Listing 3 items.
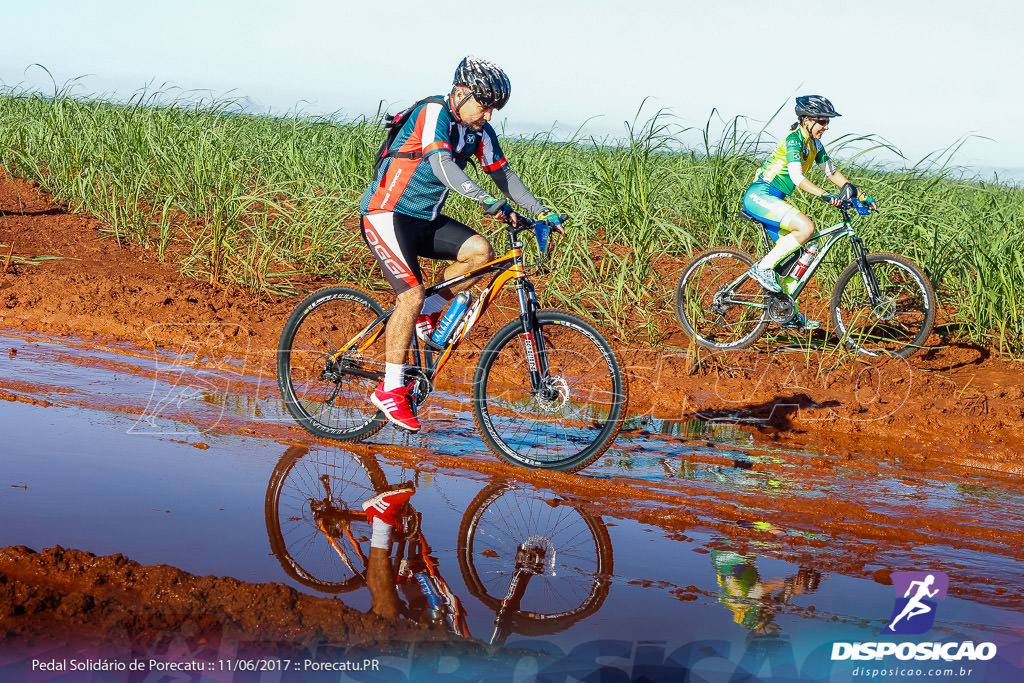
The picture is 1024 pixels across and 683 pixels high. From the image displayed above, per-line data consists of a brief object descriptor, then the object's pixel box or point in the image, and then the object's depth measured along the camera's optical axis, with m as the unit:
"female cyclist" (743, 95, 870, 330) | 8.00
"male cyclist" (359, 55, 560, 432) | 4.67
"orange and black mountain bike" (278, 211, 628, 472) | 4.88
